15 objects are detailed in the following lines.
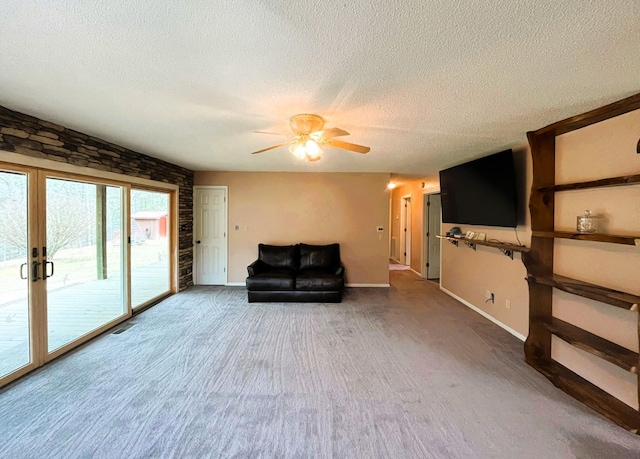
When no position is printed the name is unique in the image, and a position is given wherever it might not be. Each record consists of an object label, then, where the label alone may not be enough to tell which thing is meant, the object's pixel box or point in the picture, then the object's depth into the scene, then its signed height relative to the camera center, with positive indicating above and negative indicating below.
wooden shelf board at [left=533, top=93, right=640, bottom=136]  1.93 +0.88
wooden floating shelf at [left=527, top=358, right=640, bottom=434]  1.90 -1.31
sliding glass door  2.39 -0.37
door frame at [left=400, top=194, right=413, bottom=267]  7.40 +0.02
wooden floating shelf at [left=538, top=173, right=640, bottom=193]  1.85 +0.33
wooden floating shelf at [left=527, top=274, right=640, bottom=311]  1.84 -0.48
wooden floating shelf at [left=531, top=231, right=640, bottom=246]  1.80 -0.07
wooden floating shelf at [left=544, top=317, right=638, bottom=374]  1.87 -0.90
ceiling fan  2.30 +0.80
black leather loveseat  4.45 -0.85
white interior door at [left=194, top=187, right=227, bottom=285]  5.49 -0.18
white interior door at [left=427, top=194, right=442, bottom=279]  6.26 -0.28
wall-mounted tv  3.19 +0.48
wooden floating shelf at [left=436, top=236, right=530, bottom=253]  2.97 -0.22
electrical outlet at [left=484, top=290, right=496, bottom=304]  3.77 -0.98
